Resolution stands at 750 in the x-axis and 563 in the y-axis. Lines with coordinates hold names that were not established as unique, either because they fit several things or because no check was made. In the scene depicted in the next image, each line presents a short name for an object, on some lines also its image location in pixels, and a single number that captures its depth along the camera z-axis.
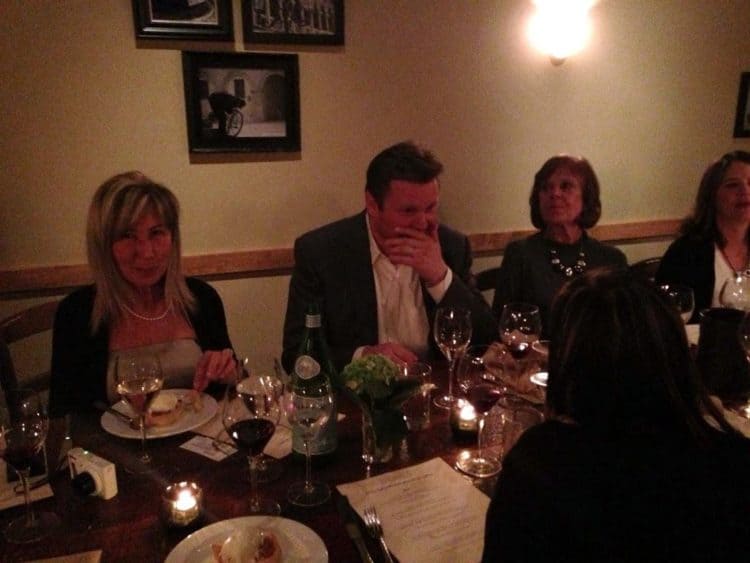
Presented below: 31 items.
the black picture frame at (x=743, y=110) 3.47
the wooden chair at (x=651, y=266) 2.80
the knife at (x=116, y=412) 1.40
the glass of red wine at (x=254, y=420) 1.12
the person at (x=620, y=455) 0.78
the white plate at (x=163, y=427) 1.34
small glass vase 1.23
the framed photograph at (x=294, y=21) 2.47
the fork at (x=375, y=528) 0.97
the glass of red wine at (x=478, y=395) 1.23
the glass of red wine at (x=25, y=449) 1.05
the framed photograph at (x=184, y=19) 2.33
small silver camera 1.13
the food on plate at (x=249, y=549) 0.94
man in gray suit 1.98
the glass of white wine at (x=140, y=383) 1.26
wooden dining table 1.01
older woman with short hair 2.56
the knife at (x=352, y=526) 0.95
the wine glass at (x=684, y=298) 1.86
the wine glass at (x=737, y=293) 2.07
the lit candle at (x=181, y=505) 1.04
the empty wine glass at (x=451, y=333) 1.56
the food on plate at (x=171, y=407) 1.37
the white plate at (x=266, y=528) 0.95
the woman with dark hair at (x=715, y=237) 2.56
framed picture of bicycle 2.47
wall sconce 2.92
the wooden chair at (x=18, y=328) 1.87
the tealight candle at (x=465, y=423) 1.33
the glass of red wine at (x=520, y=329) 1.63
